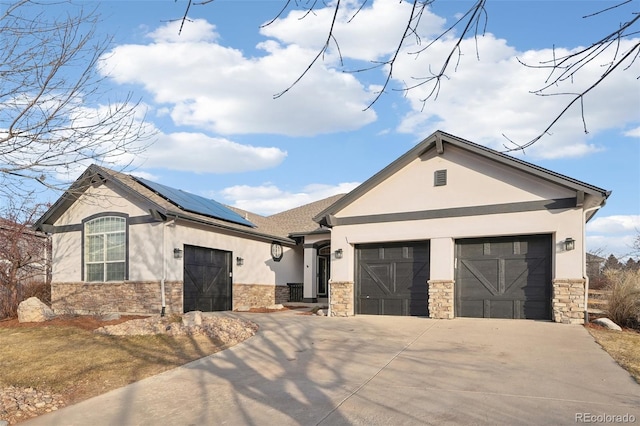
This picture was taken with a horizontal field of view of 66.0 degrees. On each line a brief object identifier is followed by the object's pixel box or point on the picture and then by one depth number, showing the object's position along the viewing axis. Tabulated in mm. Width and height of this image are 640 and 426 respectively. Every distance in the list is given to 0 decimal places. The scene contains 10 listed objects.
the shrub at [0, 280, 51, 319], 14984
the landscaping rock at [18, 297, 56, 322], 13508
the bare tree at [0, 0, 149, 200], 5973
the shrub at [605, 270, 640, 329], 12242
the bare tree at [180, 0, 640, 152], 3311
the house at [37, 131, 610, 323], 12930
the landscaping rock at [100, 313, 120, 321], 14041
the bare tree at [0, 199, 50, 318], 15281
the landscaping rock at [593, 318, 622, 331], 11539
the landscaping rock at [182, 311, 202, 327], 11624
